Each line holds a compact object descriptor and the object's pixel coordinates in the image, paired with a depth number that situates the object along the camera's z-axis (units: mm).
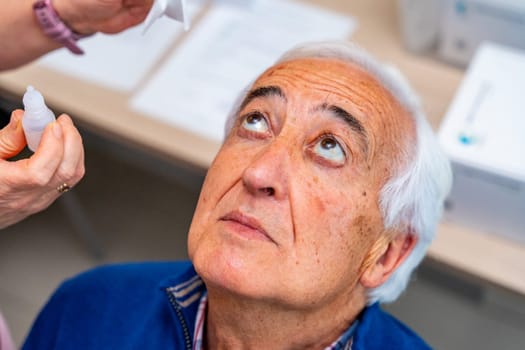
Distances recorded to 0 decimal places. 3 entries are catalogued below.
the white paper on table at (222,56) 1751
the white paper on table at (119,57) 1868
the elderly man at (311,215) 999
